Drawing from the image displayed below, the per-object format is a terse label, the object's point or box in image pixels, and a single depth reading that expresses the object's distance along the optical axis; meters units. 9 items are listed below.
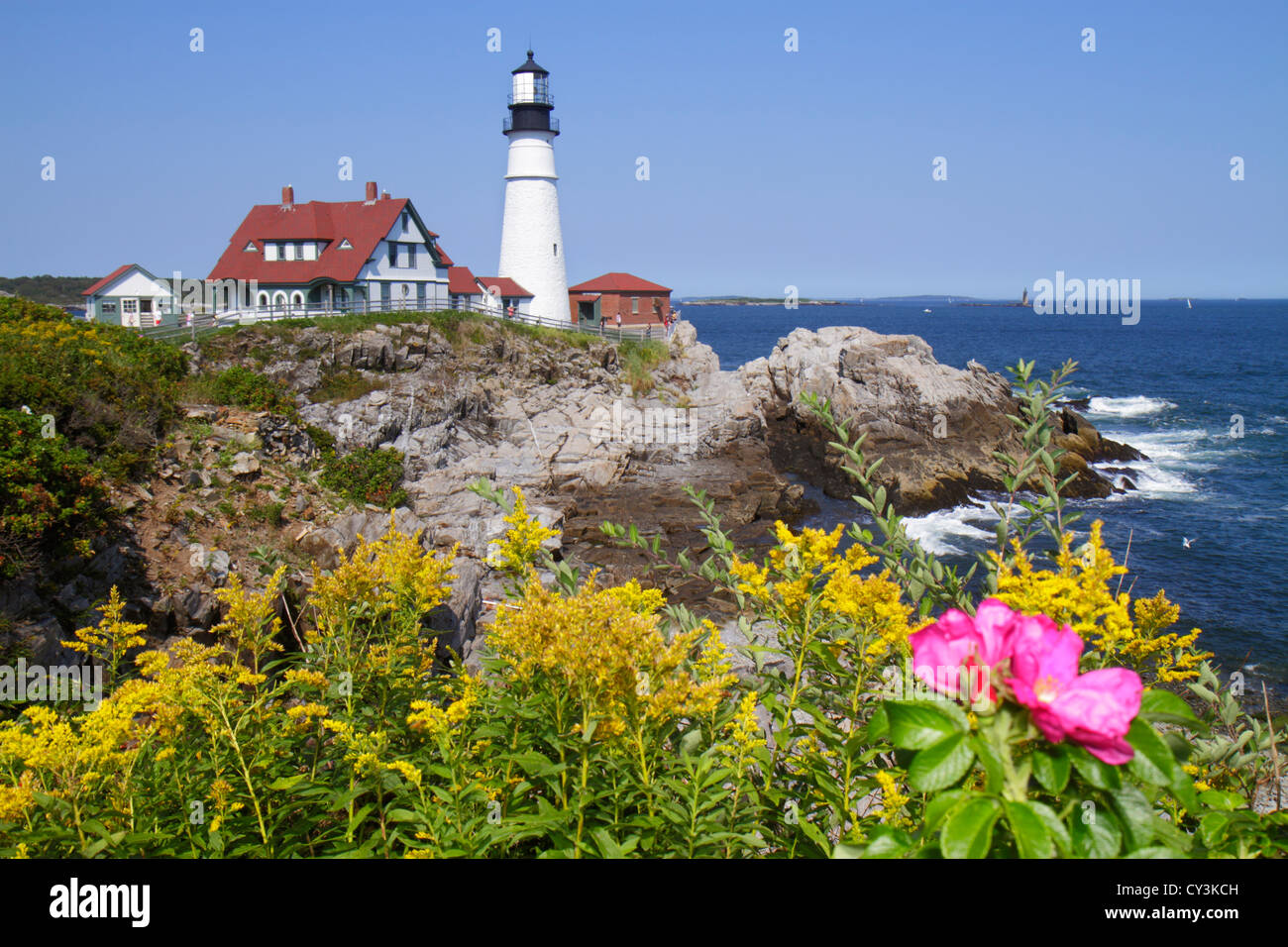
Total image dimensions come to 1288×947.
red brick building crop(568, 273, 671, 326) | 66.12
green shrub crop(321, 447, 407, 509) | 24.55
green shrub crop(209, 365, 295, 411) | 26.16
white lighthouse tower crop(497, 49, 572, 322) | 50.88
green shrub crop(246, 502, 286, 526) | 18.20
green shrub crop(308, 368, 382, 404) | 31.95
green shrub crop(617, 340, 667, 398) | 47.19
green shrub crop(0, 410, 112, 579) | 11.77
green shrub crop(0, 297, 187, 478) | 15.95
